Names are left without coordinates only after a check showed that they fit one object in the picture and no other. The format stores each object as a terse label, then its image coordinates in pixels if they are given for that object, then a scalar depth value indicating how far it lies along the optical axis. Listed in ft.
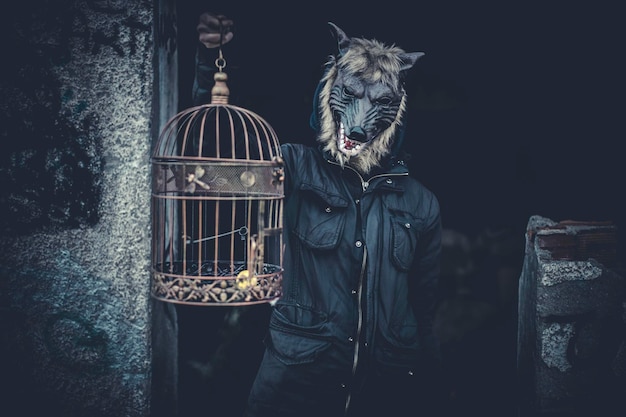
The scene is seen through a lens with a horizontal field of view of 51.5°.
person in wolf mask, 9.84
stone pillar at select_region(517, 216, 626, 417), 10.97
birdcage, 8.13
